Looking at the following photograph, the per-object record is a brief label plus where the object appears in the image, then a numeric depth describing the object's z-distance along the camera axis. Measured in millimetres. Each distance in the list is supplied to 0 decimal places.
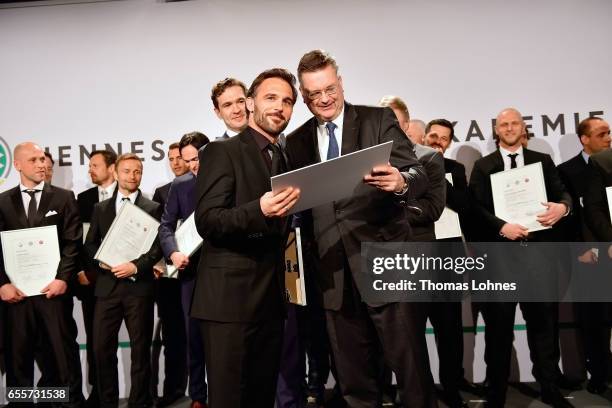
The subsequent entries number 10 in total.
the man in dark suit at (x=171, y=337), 4602
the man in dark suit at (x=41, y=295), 4090
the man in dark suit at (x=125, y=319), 4008
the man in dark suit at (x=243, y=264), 2086
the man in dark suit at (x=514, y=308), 3719
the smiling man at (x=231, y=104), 3727
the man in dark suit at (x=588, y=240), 4175
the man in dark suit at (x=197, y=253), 3930
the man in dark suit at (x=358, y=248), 2271
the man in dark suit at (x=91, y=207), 4582
